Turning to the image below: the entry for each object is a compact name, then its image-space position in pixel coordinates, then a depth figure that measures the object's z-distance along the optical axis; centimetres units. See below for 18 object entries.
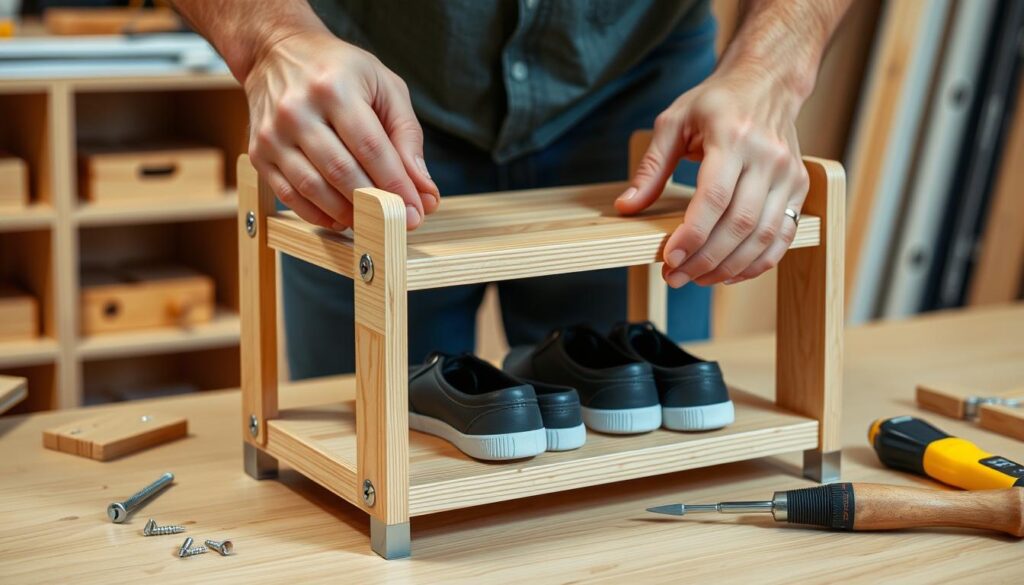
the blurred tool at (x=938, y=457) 178
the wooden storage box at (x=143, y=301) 359
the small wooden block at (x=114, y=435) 187
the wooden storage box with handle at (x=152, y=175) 355
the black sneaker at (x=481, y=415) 171
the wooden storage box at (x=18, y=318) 352
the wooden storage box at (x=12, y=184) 343
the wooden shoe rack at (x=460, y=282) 164
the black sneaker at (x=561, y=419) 174
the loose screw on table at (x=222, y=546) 167
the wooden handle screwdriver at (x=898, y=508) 170
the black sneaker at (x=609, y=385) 178
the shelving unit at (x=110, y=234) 344
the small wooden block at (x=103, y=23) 351
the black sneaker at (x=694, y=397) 179
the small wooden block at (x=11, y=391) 192
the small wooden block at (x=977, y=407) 194
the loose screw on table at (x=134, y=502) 173
